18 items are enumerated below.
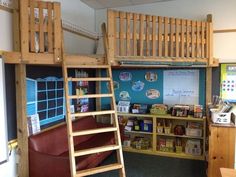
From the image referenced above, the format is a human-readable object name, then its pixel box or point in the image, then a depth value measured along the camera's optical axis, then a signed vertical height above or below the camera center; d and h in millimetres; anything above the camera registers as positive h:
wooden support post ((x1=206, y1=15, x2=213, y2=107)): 3936 -118
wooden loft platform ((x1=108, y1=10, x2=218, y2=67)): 2949 +538
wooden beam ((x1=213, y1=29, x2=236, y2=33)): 3805 +869
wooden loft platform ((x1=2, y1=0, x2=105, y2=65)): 2422 +533
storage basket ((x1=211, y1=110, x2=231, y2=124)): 2840 -529
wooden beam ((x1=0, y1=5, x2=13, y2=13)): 2490 +858
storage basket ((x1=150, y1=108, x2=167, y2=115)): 4098 -621
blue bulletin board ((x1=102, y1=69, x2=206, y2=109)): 4332 -122
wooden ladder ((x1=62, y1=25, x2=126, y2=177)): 2277 -599
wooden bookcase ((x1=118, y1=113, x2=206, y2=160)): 3895 -1105
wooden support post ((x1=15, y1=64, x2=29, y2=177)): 2613 -497
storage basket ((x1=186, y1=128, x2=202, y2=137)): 3932 -990
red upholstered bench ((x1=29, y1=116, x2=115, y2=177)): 2561 -1020
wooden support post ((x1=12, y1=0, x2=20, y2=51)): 2475 +645
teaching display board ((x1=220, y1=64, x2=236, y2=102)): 3824 -63
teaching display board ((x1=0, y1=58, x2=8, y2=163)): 2434 -467
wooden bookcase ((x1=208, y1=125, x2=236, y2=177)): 2760 -922
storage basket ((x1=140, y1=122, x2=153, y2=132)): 4223 -957
